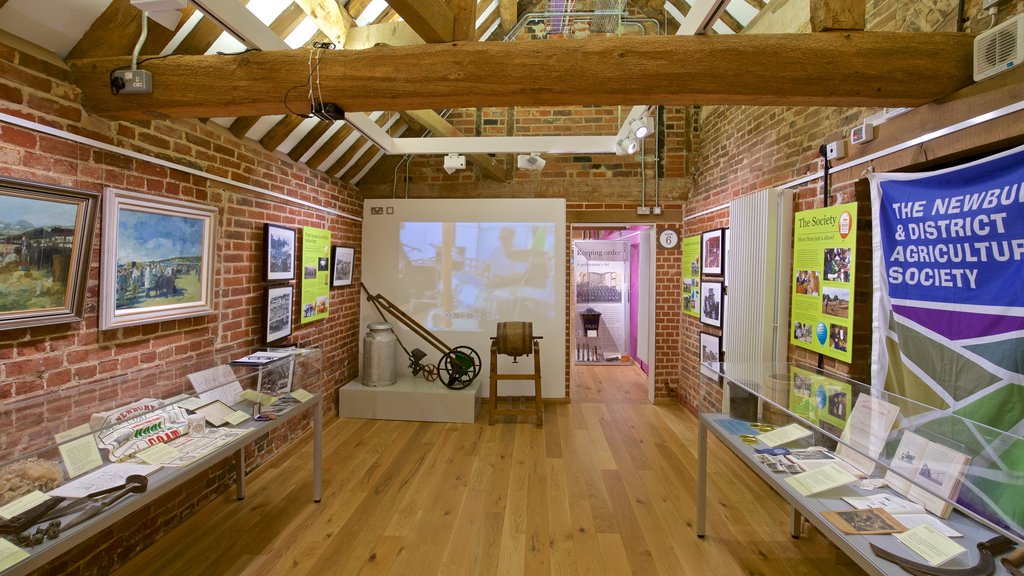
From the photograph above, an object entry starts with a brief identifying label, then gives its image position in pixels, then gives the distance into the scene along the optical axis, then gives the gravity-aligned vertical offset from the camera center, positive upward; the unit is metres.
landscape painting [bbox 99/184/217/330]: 2.34 +0.10
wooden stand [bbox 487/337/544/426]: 4.71 -1.26
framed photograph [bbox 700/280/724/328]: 4.48 -0.25
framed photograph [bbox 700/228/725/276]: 4.44 +0.28
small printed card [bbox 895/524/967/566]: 1.39 -0.87
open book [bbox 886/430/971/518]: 1.50 -0.68
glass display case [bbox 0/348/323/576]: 1.54 -0.77
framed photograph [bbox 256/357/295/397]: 2.90 -0.69
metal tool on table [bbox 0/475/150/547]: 1.47 -0.87
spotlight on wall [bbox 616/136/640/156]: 3.97 +1.23
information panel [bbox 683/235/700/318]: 5.02 +0.05
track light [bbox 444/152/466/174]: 4.56 +1.21
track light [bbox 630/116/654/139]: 3.55 +1.26
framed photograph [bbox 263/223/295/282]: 3.63 +0.21
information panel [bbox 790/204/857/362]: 2.76 +0.01
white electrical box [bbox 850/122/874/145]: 2.61 +0.88
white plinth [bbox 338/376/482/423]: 4.82 -1.39
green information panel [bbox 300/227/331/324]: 4.23 +0.04
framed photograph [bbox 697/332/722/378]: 4.48 -0.73
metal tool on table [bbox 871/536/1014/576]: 1.33 -0.87
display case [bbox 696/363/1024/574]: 1.42 -0.72
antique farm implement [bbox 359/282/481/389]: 5.02 -0.96
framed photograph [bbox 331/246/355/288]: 4.87 +0.13
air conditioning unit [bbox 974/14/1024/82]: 1.82 +1.00
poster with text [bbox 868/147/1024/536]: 1.54 -0.13
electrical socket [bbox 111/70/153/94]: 2.08 +0.93
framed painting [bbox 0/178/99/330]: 1.84 +0.11
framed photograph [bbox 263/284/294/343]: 3.65 -0.31
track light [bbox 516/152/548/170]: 4.53 +1.21
